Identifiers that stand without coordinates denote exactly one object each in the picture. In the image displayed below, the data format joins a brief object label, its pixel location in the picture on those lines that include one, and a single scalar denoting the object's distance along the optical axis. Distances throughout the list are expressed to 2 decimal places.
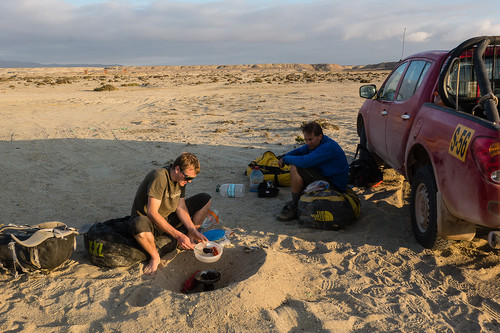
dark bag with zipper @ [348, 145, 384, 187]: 6.55
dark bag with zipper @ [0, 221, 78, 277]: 3.72
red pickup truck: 3.15
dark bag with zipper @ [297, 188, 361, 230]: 4.97
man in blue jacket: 5.23
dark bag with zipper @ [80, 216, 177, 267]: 4.00
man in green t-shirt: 4.00
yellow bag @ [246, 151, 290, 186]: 6.89
